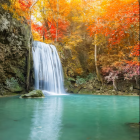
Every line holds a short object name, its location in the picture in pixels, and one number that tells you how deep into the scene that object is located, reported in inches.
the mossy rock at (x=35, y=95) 393.7
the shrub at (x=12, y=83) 479.7
